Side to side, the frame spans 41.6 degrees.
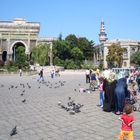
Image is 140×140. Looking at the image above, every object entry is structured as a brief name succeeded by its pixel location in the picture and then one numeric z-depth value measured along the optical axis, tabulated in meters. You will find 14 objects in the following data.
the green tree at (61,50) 43.75
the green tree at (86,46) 50.22
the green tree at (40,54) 39.72
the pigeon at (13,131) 4.54
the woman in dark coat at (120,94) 6.56
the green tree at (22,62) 33.20
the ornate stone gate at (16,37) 44.86
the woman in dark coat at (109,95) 6.83
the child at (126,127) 3.83
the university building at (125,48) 53.83
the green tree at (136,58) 48.04
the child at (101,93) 7.33
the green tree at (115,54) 47.28
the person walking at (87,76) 16.01
